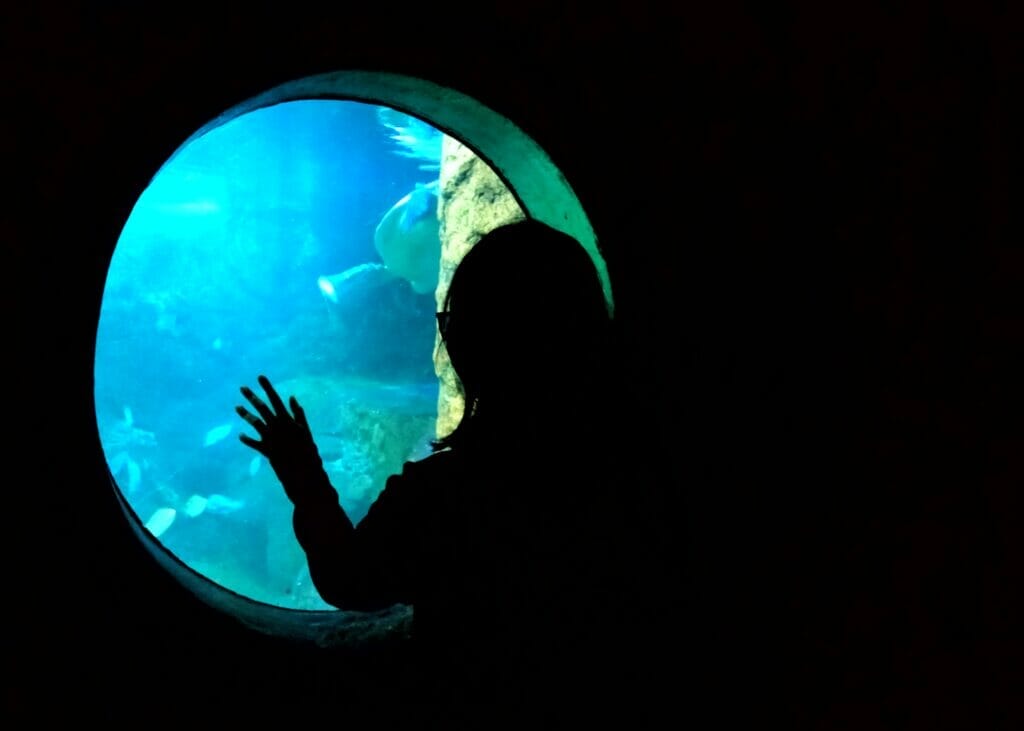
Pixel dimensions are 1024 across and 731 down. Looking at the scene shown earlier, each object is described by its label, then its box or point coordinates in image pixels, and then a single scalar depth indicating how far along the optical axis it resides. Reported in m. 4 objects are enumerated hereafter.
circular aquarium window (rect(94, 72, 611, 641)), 2.13
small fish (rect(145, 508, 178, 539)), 18.45
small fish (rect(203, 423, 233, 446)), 21.14
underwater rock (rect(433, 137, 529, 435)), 6.71
